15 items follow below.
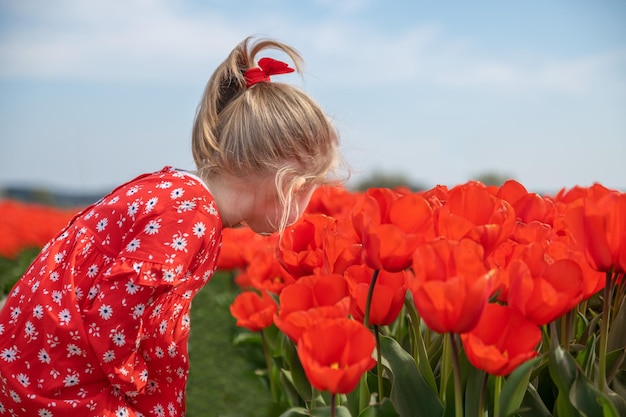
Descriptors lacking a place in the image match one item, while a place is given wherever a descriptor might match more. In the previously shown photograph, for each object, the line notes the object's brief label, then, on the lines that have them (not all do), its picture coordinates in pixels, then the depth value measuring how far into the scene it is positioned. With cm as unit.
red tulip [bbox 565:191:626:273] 121
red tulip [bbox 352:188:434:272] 125
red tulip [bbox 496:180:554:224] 161
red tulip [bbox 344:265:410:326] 139
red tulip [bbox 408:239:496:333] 107
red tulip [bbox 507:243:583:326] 116
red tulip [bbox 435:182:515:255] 128
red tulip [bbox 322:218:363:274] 146
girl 197
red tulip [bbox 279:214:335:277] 168
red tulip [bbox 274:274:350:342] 121
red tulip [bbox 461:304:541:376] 113
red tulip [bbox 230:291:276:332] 218
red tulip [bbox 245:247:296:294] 220
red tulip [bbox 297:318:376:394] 114
